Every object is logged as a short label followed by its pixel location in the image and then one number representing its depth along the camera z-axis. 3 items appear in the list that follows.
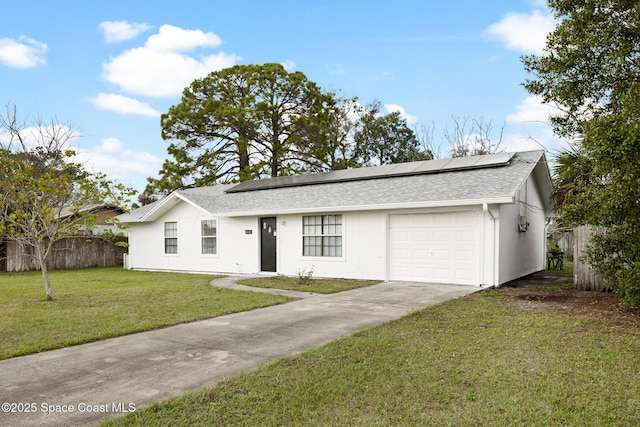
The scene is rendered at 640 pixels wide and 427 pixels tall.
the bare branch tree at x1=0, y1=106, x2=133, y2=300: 9.34
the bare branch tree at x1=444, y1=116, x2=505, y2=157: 29.05
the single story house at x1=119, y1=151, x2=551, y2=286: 11.73
